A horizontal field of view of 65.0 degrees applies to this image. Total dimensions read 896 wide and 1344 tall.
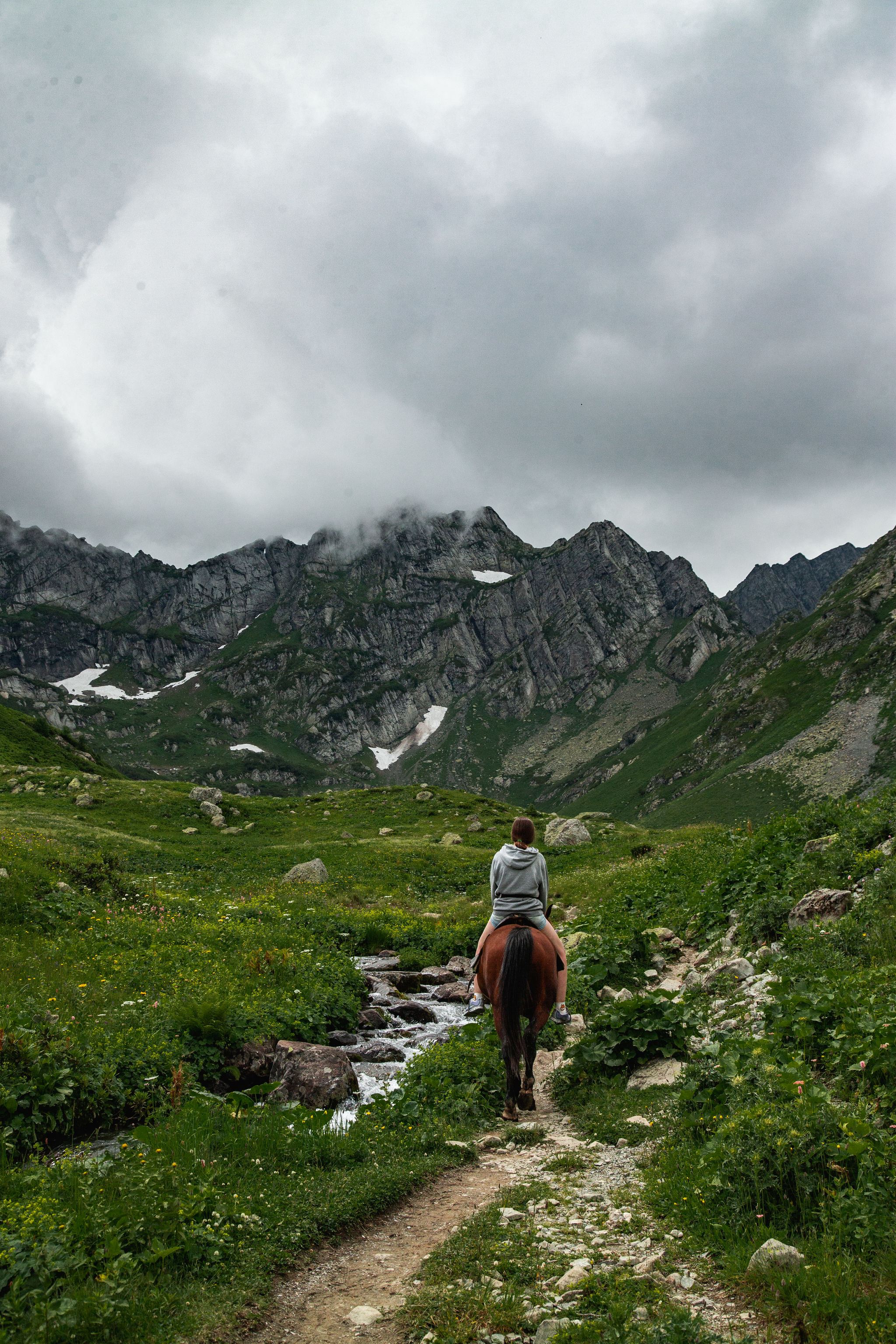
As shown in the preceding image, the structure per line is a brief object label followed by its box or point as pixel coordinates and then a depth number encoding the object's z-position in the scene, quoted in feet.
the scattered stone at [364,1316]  19.51
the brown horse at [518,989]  36.70
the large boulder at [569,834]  174.91
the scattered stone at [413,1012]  60.75
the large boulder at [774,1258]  17.71
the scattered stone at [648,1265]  19.36
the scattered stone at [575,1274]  19.03
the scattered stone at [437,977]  74.49
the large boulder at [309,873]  125.90
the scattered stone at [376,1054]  49.73
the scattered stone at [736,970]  44.50
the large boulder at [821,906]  45.37
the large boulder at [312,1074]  39.50
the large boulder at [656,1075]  34.83
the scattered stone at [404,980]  71.00
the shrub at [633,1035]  37.06
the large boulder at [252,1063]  42.04
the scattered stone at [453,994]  67.26
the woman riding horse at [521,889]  38.91
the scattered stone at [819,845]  58.44
